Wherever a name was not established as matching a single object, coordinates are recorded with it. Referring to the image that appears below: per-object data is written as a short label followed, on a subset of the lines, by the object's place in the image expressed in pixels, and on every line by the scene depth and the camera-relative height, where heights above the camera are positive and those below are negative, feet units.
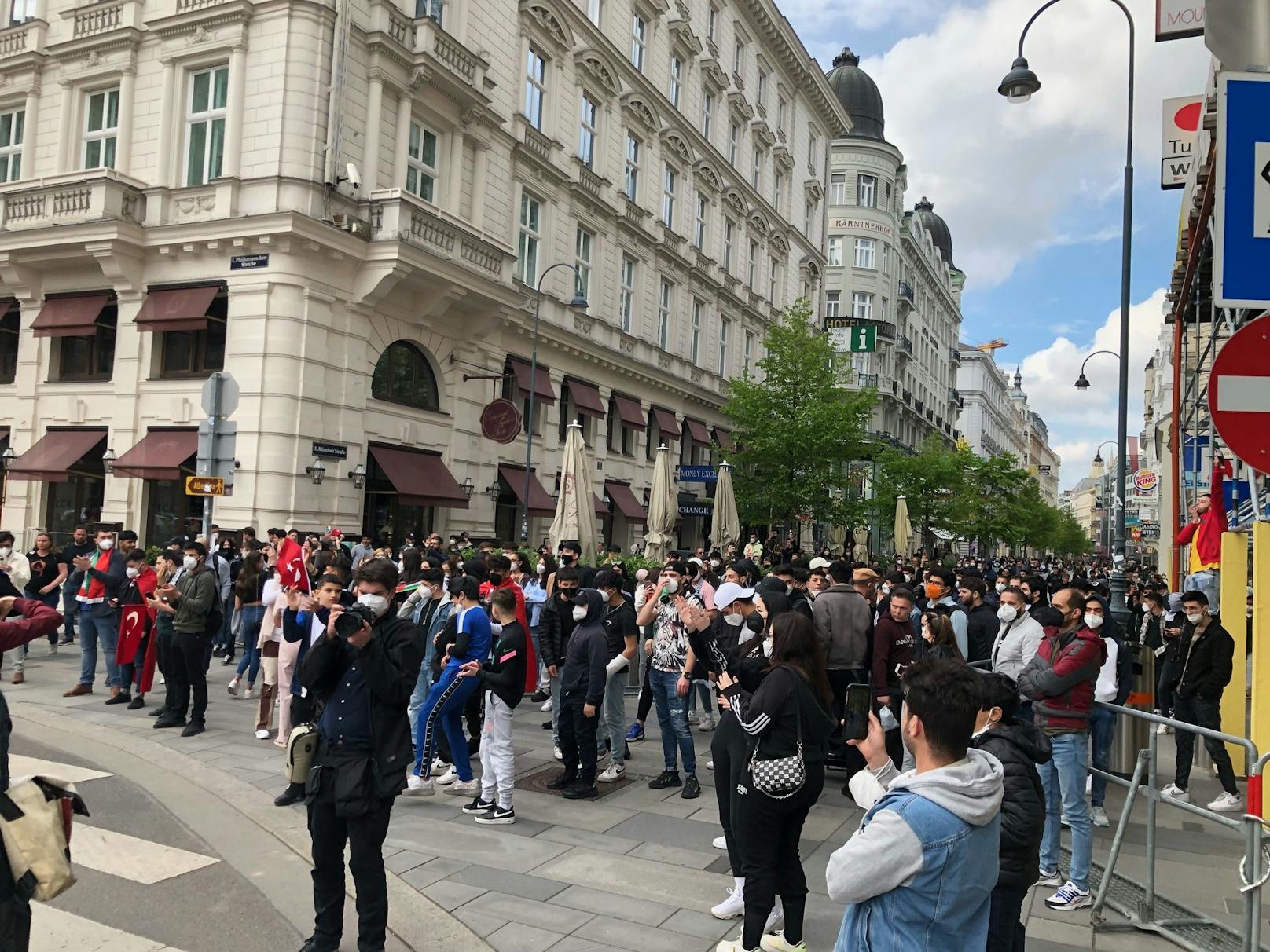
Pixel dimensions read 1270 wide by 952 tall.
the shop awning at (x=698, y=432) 117.19 +12.90
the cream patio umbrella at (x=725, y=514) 73.00 +1.70
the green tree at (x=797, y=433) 96.58 +11.06
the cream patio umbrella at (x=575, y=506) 56.90 +1.46
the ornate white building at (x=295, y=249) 62.64 +18.70
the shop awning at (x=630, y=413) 100.42 +12.71
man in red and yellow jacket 33.12 +0.90
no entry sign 12.13 +2.13
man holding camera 15.35 -3.99
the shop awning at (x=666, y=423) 108.78 +12.78
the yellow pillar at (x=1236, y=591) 29.76 -1.00
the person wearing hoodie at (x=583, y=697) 25.95 -4.61
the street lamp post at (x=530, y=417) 74.13 +8.98
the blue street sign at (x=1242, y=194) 11.36 +4.43
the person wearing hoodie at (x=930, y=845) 8.19 -2.61
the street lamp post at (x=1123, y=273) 50.06 +16.48
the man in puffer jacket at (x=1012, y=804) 11.91 -3.18
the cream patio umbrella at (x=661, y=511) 67.82 +1.59
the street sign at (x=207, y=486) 39.75 +1.10
